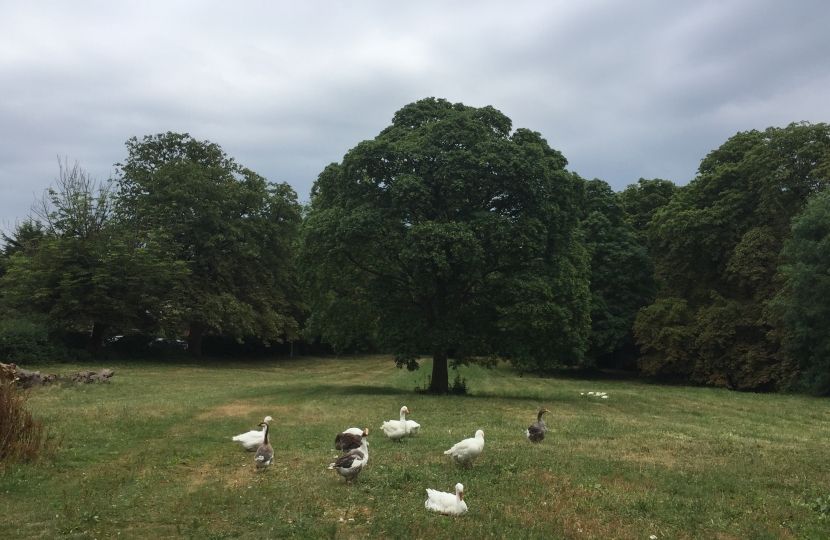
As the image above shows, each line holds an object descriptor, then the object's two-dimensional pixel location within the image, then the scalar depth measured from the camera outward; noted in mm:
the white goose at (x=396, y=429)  14641
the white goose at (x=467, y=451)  11133
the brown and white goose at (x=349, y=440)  11773
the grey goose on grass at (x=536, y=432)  14656
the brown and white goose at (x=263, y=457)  11406
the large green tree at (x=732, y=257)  37688
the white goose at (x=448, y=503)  8477
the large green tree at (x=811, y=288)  31797
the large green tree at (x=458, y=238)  25422
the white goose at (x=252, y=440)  13477
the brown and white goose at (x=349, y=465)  10016
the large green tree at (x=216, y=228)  46094
